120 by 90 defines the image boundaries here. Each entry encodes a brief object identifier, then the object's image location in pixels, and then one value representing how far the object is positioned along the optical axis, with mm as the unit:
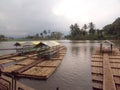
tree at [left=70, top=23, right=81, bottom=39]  78432
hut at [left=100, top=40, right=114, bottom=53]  19559
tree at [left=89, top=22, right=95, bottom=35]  76549
